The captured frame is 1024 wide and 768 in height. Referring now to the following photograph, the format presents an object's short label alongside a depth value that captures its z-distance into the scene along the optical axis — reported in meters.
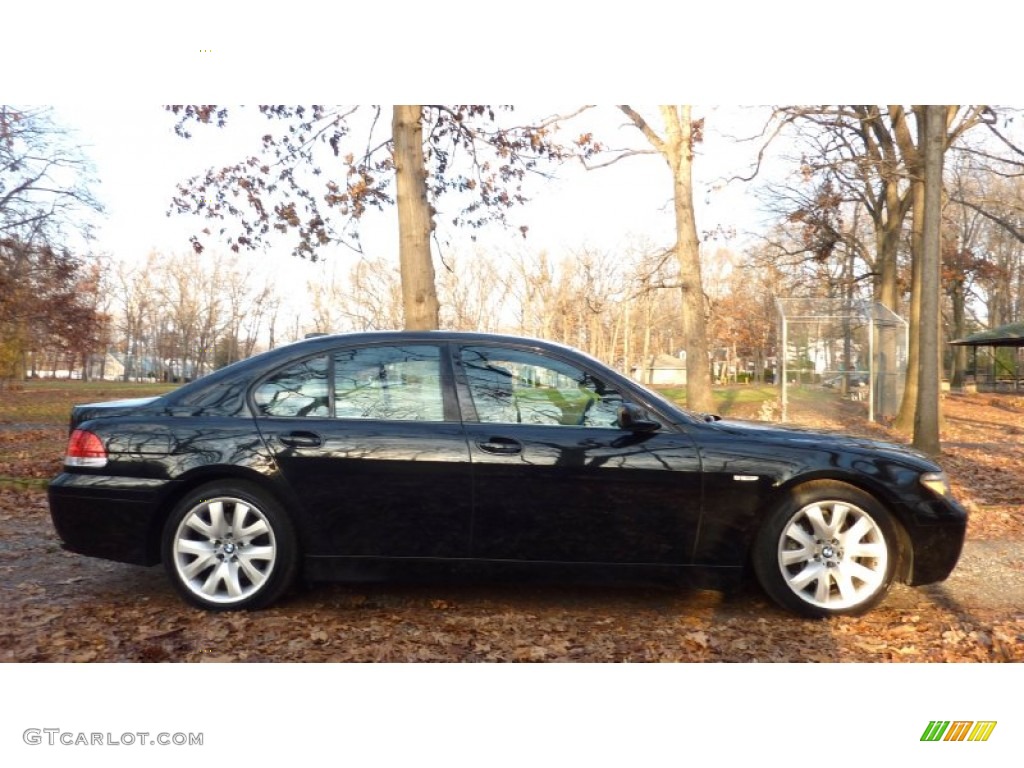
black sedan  3.76
